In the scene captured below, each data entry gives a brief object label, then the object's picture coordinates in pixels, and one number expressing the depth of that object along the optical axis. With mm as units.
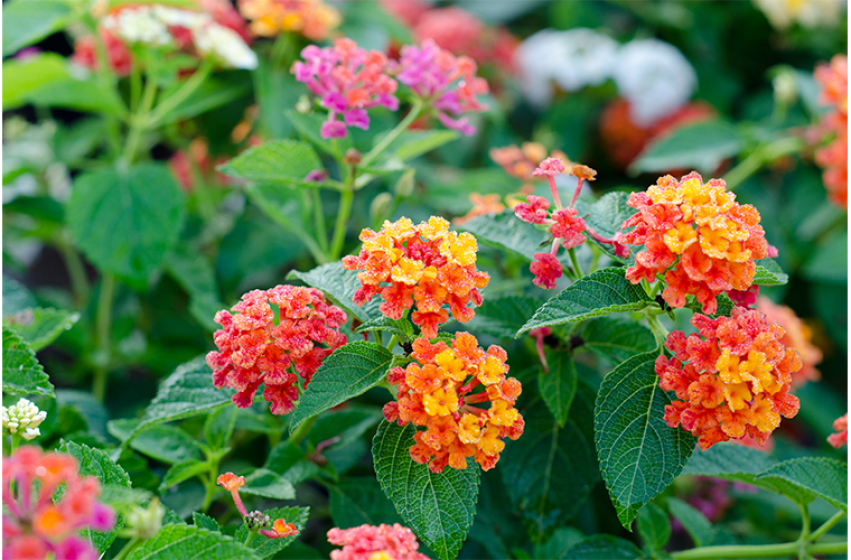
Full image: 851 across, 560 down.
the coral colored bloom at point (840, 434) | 507
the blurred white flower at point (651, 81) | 869
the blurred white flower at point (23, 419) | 480
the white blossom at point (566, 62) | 895
